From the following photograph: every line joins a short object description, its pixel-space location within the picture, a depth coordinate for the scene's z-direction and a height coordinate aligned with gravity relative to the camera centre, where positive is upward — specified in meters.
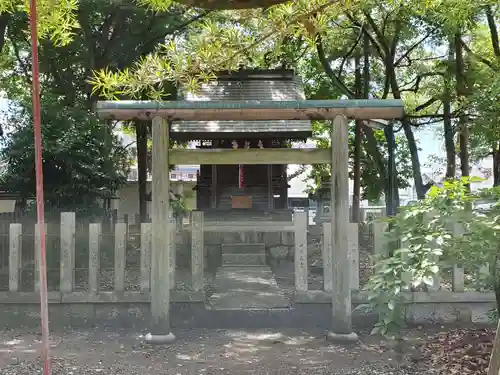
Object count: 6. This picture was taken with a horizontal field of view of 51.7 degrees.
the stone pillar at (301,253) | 6.07 -0.68
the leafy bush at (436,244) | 3.86 -0.40
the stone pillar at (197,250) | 6.13 -0.64
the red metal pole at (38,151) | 2.56 +0.25
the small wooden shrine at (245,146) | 10.96 +1.22
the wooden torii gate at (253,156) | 5.32 +0.43
